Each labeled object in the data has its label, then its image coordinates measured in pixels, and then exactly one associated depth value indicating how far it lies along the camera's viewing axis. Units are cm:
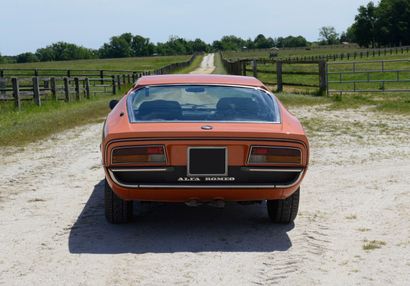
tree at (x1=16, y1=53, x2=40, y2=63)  15775
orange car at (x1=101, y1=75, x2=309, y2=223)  463
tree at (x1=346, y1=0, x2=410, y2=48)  12850
